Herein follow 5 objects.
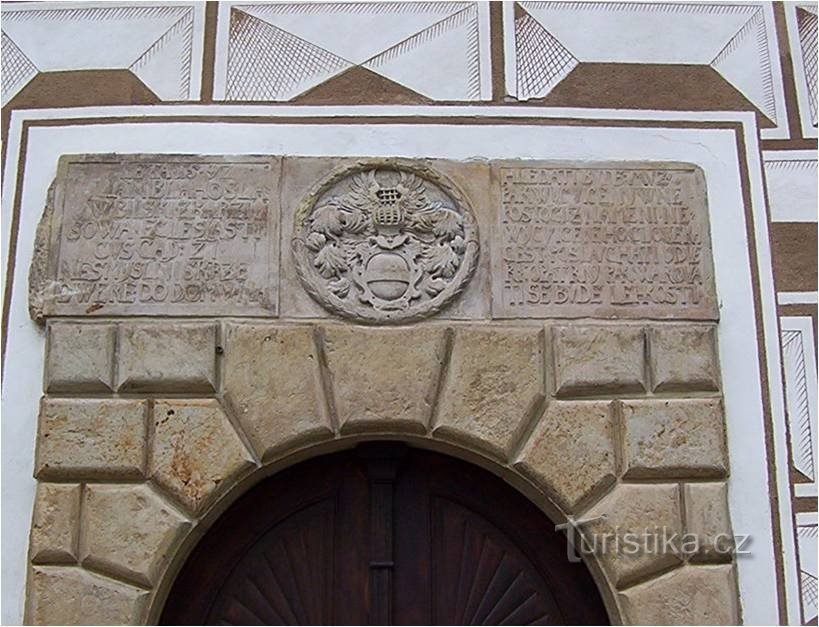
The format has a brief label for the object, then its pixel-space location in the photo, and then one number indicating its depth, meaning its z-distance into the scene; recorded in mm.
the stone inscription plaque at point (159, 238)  3484
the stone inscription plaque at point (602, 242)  3502
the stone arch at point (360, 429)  3268
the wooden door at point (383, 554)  3455
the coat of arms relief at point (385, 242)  3475
